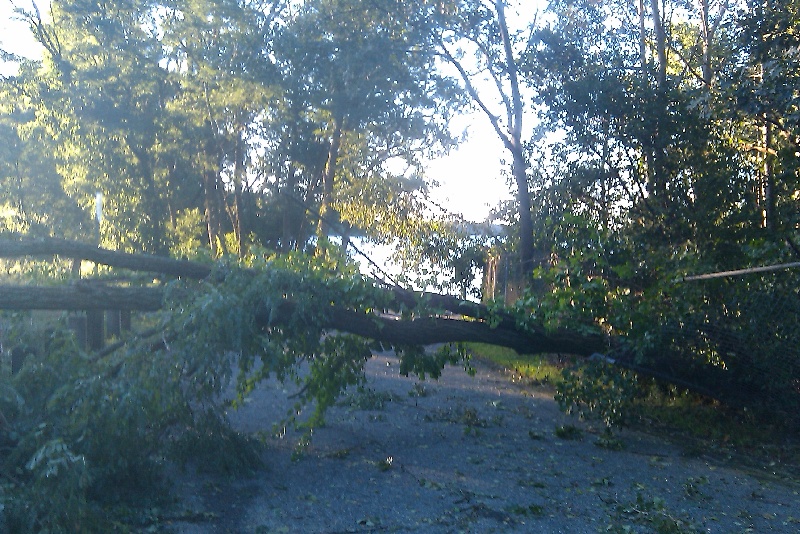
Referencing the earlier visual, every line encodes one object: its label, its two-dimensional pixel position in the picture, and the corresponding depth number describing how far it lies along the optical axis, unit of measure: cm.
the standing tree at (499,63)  1591
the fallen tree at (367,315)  775
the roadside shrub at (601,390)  989
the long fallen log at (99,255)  774
